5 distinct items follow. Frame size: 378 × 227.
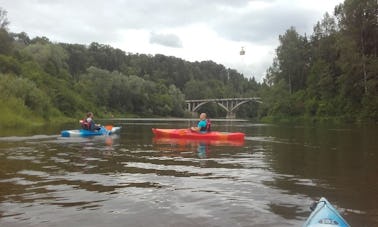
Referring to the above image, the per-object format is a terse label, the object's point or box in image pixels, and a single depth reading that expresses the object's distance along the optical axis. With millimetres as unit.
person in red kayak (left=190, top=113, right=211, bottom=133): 24109
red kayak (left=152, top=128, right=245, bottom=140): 23484
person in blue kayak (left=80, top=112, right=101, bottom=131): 25141
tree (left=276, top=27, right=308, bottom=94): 86062
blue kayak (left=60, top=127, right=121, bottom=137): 24078
